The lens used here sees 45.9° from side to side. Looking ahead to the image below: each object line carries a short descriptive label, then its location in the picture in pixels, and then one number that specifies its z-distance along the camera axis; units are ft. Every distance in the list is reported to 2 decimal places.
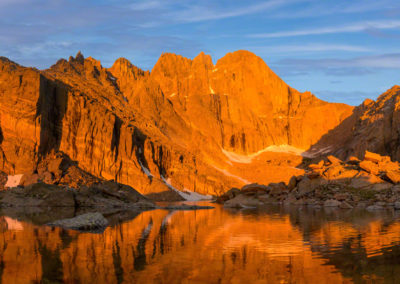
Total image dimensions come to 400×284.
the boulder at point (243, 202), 179.08
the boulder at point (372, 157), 189.68
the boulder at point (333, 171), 182.80
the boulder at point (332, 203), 159.35
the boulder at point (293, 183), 194.29
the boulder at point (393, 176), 167.43
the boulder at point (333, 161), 200.71
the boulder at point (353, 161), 196.12
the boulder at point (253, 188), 193.77
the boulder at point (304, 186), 181.47
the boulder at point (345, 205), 149.05
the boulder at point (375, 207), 142.33
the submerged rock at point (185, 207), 161.24
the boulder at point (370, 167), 178.70
